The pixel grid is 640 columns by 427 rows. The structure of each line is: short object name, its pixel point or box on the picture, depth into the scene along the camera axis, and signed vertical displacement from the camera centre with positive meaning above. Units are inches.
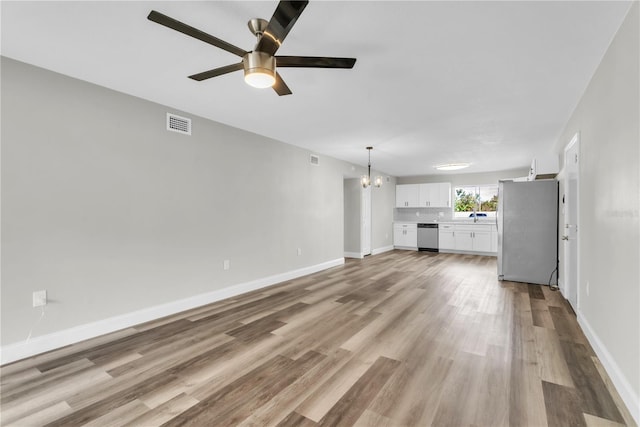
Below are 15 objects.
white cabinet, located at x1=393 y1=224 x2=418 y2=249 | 354.9 -32.8
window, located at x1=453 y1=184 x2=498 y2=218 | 339.3 +11.0
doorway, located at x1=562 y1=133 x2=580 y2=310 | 139.9 -7.1
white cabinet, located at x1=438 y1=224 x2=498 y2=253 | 310.9 -31.2
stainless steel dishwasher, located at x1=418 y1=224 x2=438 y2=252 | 341.4 -33.3
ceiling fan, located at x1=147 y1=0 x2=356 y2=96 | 56.6 +37.5
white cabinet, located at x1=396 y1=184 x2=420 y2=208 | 364.8 +18.4
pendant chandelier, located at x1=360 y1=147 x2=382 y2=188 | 232.8 +23.4
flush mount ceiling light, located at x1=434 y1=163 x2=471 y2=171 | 280.4 +43.6
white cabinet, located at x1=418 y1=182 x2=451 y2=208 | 347.3 +17.7
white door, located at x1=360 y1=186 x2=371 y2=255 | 307.5 -12.4
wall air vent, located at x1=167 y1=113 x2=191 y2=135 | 134.6 +41.4
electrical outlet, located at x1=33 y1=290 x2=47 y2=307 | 97.5 -30.0
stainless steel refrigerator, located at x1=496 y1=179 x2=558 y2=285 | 184.1 -14.2
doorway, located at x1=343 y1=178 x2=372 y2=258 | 297.4 -10.2
